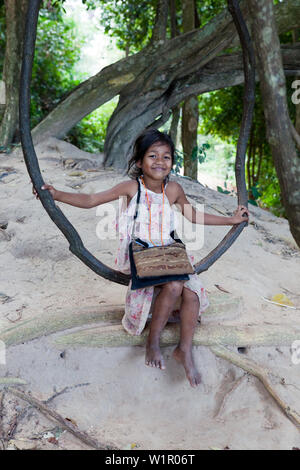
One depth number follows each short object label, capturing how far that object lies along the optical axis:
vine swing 2.10
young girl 2.36
